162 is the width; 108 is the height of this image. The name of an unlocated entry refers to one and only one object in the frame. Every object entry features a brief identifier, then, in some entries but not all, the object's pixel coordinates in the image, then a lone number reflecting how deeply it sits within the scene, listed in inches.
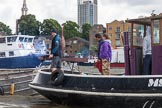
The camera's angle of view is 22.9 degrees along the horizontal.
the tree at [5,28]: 4229.8
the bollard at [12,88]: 546.0
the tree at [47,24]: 3590.1
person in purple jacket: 405.1
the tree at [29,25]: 3548.2
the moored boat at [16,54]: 1327.5
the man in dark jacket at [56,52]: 420.7
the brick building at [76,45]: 4276.6
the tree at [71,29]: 4261.8
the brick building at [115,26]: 3223.4
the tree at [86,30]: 4607.3
